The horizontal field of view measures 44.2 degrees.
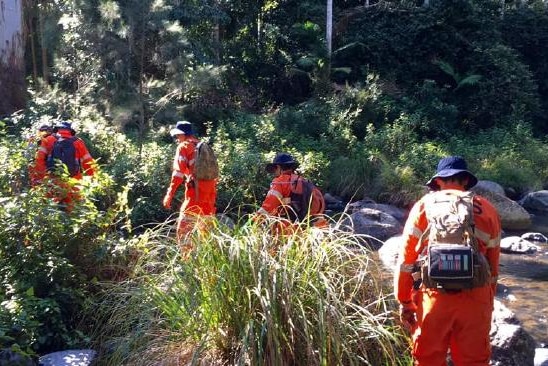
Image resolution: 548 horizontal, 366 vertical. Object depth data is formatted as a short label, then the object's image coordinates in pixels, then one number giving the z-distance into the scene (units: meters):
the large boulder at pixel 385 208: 13.03
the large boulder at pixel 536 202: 15.42
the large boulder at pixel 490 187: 14.59
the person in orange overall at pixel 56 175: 5.45
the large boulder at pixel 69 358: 4.32
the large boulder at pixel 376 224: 11.69
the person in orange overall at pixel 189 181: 7.41
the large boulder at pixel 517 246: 11.41
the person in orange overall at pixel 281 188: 5.88
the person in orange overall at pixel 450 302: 3.94
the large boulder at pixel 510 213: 13.68
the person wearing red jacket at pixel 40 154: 5.90
